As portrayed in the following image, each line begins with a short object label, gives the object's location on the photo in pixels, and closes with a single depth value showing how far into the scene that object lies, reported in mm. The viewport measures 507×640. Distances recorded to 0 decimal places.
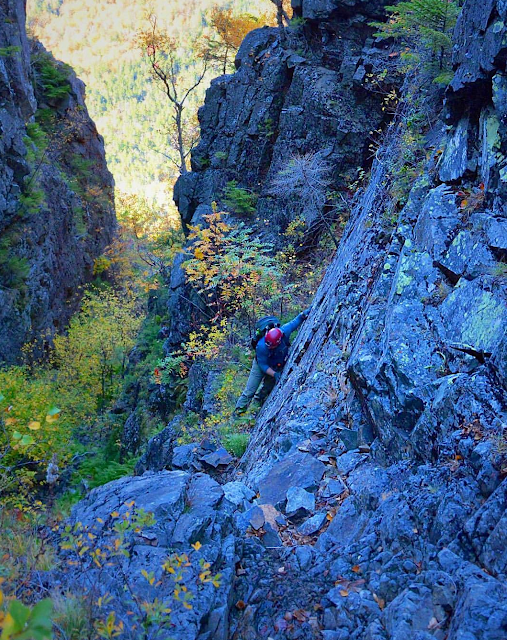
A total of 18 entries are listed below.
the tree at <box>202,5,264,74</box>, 26109
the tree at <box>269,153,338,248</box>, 13820
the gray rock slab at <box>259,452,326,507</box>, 5242
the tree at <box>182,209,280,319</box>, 12672
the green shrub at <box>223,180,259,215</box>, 18031
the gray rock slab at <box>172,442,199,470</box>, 7930
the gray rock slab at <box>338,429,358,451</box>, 5423
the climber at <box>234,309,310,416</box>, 8867
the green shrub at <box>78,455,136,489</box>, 13844
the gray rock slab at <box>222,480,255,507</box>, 5229
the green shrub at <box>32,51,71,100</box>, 34156
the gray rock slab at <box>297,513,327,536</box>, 4648
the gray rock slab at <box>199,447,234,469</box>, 7953
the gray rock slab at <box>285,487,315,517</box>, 4918
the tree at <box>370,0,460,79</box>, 8016
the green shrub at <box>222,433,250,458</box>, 8422
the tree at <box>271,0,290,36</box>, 18766
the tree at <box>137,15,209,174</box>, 26750
